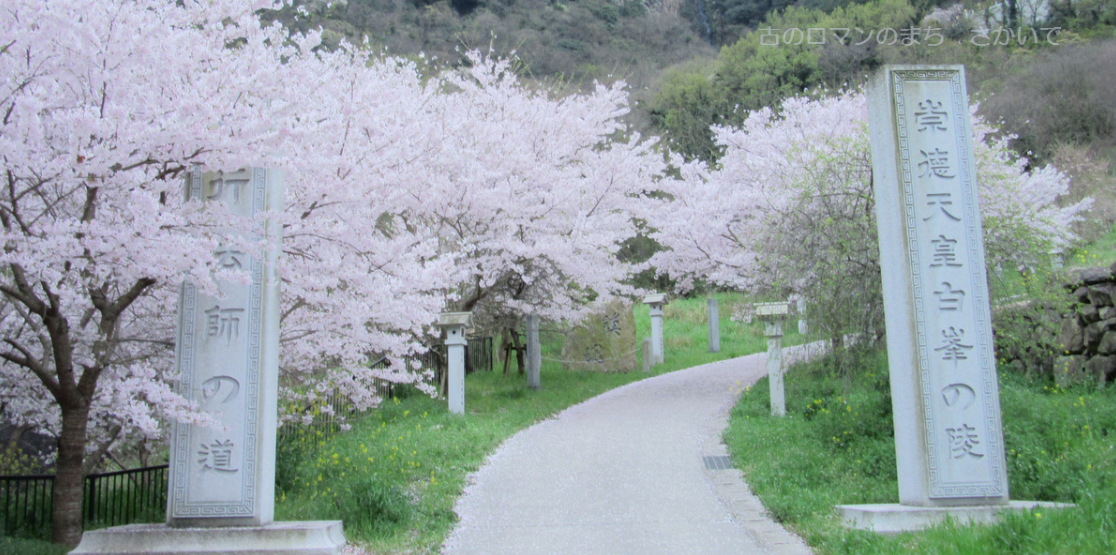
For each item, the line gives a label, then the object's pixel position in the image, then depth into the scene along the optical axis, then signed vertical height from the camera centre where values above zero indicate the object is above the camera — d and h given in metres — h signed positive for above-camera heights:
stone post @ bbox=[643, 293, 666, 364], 17.61 +0.74
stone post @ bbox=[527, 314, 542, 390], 13.30 +0.07
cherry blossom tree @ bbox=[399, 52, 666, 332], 12.01 +2.67
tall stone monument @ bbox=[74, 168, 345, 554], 5.71 -0.16
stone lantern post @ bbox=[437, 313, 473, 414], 10.91 +0.06
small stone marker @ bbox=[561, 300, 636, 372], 16.52 +0.30
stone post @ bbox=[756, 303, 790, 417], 10.36 +0.02
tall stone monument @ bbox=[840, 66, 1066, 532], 5.79 +0.33
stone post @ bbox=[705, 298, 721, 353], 19.25 +0.65
